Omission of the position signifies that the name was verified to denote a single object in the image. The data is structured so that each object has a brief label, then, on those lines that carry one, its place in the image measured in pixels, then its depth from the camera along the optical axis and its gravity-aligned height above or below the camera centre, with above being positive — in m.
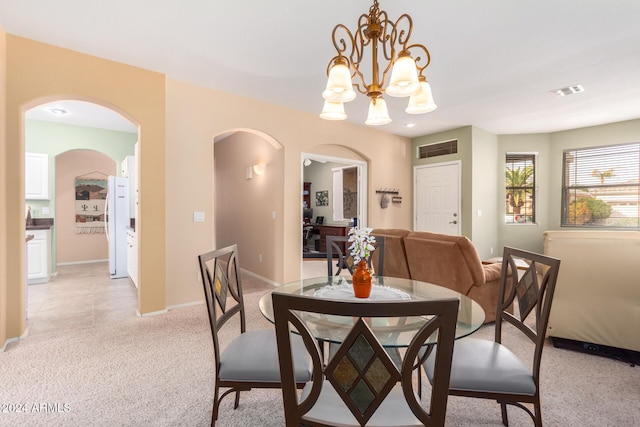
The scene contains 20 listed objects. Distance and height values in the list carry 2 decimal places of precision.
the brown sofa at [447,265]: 2.75 -0.51
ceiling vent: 3.73 +1.51
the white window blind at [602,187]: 5.16 +0.45
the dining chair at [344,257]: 2.53 -0.38
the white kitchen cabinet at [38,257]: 4.54 -0.69
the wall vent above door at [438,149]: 5.73 +1.21
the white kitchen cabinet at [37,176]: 4.89 +0.55
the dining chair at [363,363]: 0.84 -0.46
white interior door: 5.72 +0.27
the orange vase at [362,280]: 1.66 -0.37
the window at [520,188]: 6.12 +0.47
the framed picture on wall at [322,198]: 8.58 +0.37
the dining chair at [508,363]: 1.33 -0.70
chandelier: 1.73 +0.75
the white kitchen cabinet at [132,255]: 4.24 -0.64
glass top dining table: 1.28 -0.51
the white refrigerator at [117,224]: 5.01 -0.22
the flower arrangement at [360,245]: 1.66 -0.18
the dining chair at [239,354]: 1.41 -0.70
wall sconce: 5.01 +0.69
